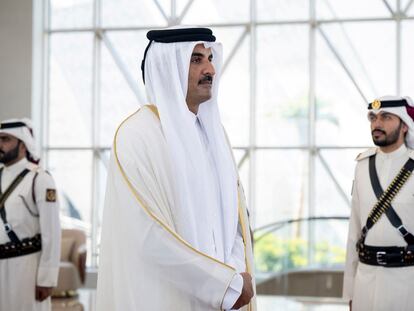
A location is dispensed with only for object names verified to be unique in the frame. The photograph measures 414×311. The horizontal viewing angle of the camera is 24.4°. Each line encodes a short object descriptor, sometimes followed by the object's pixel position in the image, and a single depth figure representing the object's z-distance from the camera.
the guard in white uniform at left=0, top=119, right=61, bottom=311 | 6.52
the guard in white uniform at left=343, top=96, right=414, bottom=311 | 6.12
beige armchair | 12.24
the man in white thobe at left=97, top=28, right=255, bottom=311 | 3.32
